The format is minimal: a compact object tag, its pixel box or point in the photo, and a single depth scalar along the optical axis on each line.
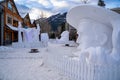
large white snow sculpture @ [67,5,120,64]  3.16
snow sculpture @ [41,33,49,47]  13.31
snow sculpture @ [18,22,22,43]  11.07
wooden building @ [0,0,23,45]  13.58
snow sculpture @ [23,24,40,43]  12.06
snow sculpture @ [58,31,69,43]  13.09
